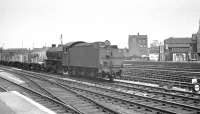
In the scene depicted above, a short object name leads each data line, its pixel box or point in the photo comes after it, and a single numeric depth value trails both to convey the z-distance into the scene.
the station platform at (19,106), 7.86
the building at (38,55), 28.86
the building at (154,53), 73.78
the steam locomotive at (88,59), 18.25
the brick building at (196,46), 56.72
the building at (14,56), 34.30
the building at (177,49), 58.62
